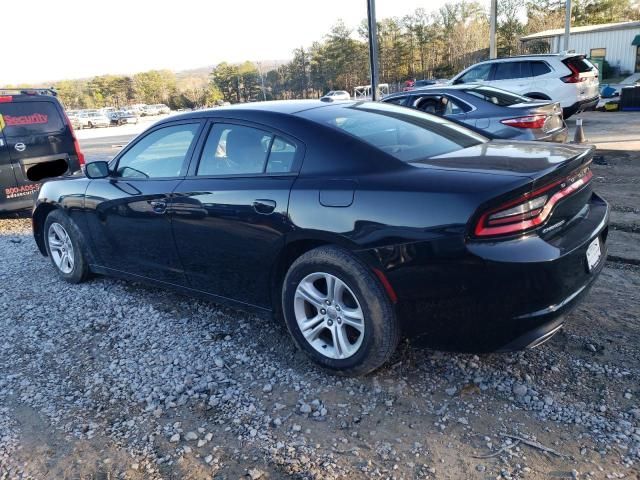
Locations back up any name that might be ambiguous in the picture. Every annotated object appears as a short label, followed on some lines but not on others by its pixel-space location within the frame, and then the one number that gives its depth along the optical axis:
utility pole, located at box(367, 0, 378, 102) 12.93
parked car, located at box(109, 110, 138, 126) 50.47
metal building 33.44
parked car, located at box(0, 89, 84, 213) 7.75
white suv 13.32
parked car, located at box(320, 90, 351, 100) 44.14
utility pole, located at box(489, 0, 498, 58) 22.77
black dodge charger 2.54
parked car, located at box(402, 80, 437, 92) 35.14
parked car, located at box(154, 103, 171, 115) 73.31
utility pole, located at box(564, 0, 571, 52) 24.65
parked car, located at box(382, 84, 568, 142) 7.30
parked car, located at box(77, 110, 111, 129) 48.94
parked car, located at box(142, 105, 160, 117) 69.31
